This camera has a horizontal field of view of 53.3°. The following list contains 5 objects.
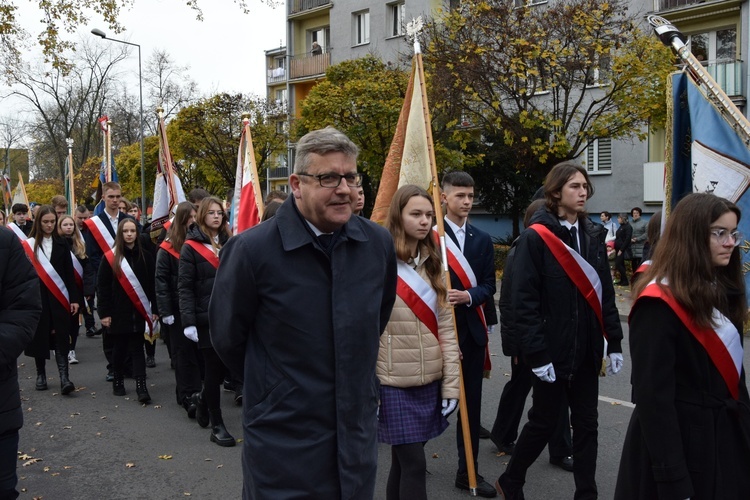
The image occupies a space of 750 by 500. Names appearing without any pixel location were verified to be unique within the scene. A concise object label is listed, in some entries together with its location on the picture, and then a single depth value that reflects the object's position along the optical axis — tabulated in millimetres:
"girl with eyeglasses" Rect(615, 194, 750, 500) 2764
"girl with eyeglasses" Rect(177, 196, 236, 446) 6156
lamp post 26234
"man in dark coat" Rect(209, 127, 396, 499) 2590
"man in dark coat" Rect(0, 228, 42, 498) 3473
